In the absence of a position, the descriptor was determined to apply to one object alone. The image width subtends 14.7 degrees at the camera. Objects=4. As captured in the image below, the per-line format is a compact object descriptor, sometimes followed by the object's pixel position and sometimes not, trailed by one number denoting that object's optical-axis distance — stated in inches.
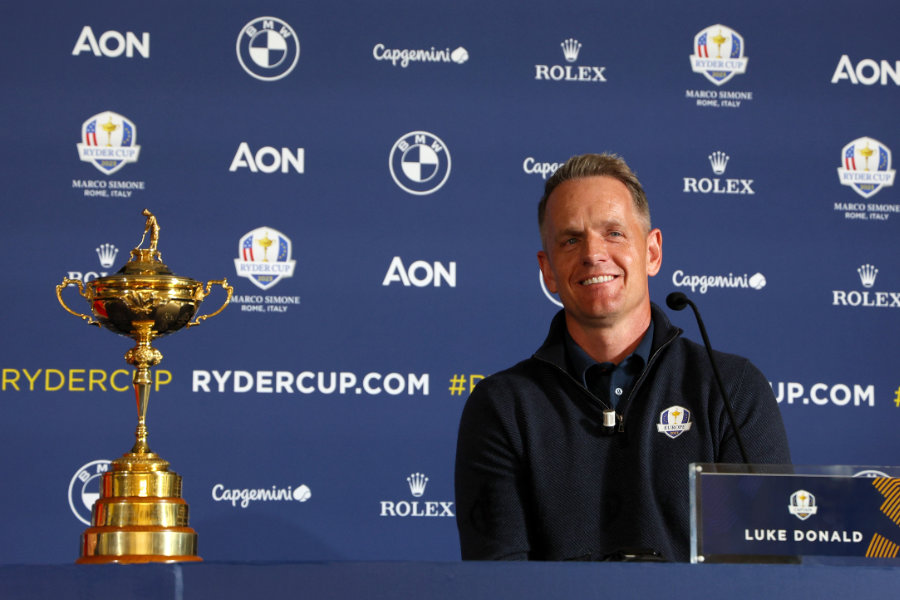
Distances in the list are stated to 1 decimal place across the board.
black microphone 184.5
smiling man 192.1
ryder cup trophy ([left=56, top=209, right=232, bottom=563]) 191.8
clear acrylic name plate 172.8
